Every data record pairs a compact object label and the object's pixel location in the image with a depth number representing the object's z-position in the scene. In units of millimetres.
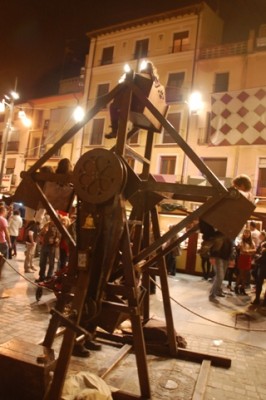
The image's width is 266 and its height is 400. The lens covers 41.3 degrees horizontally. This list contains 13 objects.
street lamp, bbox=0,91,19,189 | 17281
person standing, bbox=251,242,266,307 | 9078
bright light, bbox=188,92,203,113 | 18062
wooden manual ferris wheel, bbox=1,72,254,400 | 3568
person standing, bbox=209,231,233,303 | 9125
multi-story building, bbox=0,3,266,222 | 21828
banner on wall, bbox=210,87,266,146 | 14844
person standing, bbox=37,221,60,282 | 9828
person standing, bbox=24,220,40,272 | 10781
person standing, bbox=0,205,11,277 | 9797
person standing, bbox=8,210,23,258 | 13359
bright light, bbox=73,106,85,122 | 19091
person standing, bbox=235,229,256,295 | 10258
